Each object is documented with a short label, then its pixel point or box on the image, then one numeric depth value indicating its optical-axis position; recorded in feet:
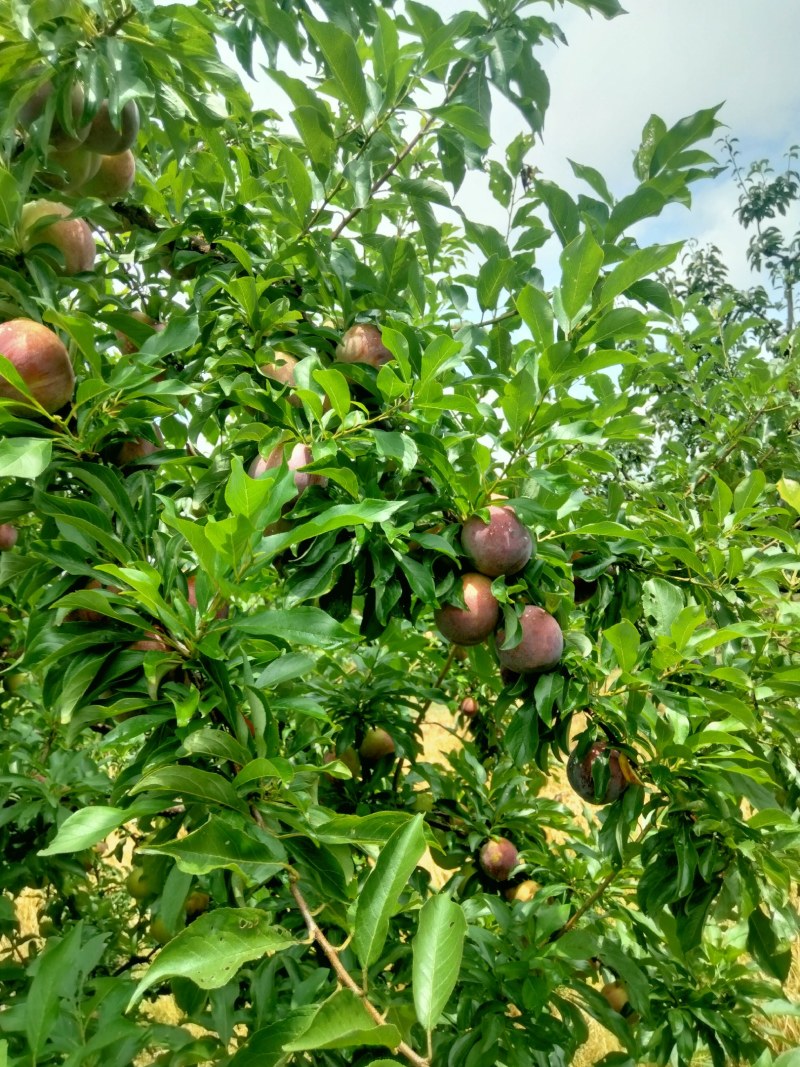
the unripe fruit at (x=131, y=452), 3.30
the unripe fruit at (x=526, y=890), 5.55
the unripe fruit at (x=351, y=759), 5.75
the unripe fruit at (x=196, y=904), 5.50
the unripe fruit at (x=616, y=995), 5.97
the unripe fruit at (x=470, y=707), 8.10
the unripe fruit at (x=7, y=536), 4.32
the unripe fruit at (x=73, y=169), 3.66
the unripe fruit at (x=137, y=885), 5.97
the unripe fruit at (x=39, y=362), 2.99
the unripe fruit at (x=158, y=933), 5.52
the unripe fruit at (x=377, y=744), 5.79
